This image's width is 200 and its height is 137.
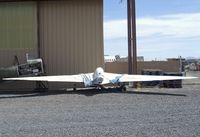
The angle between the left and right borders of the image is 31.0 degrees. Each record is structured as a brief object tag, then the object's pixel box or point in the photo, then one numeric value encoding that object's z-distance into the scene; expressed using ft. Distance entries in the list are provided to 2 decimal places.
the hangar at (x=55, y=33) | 73.47
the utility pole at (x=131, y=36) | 73.08
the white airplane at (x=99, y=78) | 63.11
